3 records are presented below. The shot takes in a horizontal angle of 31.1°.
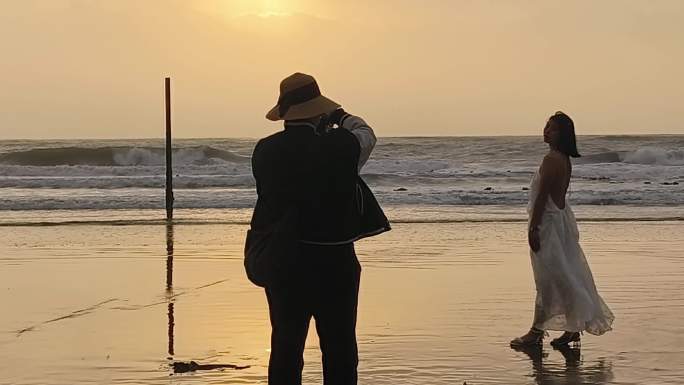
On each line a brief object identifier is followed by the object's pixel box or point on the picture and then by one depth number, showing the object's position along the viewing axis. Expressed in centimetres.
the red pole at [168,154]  2345
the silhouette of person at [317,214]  511
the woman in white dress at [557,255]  811
